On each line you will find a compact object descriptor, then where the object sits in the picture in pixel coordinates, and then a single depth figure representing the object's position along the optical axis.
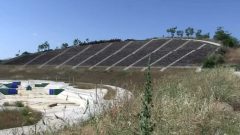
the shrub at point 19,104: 21.46
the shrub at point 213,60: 34.83
